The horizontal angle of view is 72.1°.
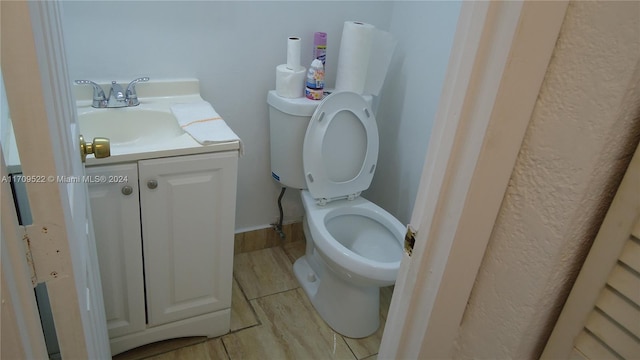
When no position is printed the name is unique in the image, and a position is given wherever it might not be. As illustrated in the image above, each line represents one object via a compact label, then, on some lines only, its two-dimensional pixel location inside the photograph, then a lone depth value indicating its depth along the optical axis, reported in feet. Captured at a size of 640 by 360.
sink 4.39
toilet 5.54
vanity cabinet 4.22
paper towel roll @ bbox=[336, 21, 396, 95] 5.65
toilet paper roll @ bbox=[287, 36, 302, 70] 5.41
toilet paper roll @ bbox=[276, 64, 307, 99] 5.55
